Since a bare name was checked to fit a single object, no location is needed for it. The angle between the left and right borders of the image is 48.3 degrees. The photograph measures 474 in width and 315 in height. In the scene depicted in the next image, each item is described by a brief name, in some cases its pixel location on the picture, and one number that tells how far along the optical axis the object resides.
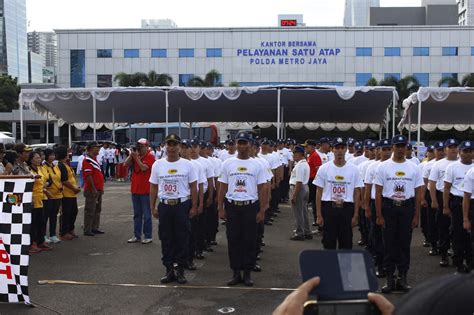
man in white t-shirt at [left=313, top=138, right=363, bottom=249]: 7.20
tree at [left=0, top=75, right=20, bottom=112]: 62.39
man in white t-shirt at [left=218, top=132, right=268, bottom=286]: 7.09
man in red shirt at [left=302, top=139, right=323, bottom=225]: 12.10
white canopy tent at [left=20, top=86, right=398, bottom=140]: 19.41
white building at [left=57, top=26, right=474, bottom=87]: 57.34
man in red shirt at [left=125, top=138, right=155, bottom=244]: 9.94
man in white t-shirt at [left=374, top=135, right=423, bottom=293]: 6.72
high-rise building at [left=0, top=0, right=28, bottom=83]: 138.38
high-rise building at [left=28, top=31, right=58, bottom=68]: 195.18
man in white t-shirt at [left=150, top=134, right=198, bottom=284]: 7.15
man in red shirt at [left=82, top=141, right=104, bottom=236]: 10.70
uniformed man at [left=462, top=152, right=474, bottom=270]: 6.94
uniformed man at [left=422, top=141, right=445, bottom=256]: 9.07
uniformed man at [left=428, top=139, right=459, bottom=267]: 8.27
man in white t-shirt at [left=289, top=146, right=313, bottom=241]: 10.33
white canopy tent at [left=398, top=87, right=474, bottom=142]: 15.98
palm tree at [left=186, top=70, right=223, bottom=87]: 46.96
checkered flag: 5.67
